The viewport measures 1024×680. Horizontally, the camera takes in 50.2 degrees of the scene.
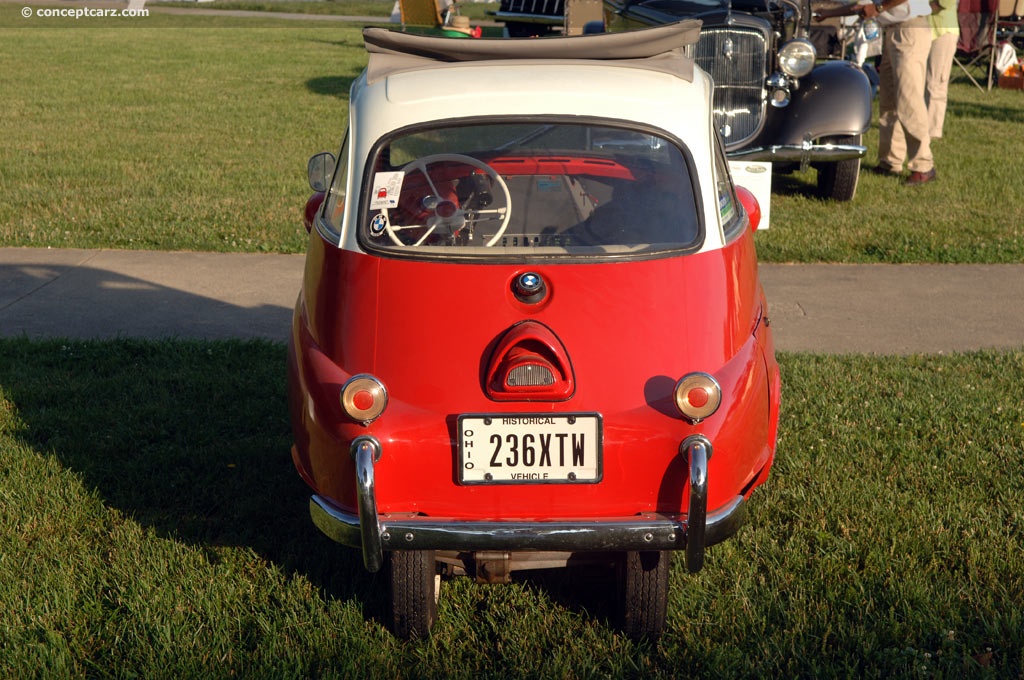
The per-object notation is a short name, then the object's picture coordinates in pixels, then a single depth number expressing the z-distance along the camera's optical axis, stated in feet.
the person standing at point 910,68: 33.60
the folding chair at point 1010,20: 67.56
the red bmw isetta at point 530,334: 10.46
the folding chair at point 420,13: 58.58
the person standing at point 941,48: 35.60
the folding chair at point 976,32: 62.90
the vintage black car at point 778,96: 31.58
